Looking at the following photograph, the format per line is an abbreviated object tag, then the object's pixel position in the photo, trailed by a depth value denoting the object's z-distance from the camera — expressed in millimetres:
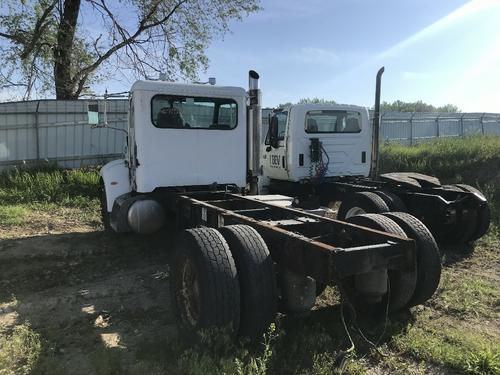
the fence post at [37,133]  14602
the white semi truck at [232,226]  3619
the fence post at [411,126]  23500
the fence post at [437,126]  24622
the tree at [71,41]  16516
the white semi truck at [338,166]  7594
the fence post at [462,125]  25270
